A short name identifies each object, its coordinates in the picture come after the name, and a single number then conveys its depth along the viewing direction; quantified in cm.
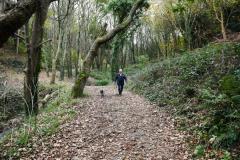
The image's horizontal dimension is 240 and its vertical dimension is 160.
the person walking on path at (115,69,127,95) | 2047
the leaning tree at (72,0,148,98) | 1853
